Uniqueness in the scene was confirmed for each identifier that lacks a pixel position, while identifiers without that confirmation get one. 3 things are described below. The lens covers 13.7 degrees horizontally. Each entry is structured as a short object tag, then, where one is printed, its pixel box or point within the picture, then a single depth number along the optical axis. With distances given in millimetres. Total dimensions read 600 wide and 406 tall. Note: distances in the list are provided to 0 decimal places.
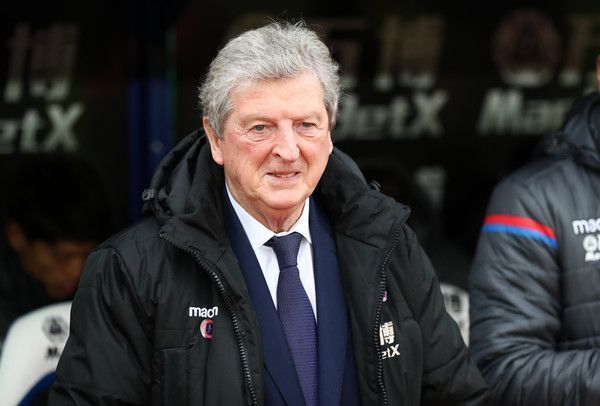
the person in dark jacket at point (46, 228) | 8527
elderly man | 5121
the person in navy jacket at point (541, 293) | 6129
